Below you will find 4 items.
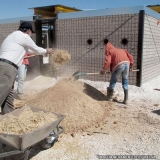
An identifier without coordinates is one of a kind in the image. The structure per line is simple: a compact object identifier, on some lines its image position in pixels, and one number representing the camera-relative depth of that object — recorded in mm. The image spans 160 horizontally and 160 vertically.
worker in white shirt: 4098
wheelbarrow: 2977
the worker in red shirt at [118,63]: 6043
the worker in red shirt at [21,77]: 6872
